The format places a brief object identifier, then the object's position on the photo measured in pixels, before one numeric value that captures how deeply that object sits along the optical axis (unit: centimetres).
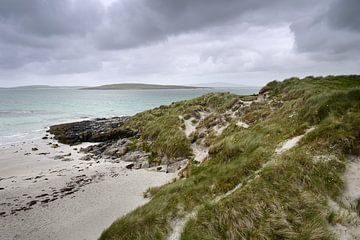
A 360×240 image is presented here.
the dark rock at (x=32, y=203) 1653
